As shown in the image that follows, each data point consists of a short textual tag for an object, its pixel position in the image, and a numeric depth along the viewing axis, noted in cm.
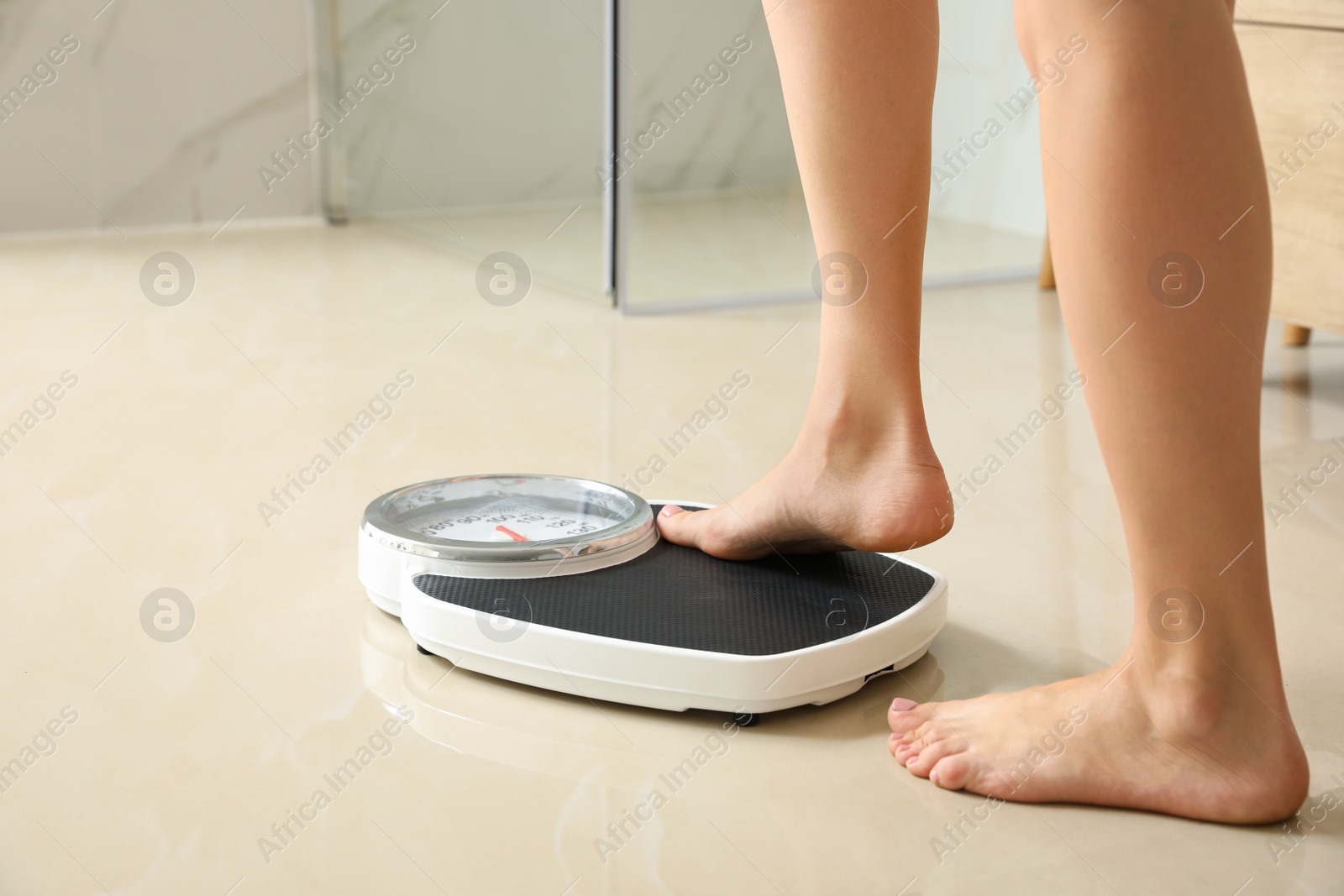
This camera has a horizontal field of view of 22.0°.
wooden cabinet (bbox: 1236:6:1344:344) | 301
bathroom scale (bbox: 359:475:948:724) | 205
